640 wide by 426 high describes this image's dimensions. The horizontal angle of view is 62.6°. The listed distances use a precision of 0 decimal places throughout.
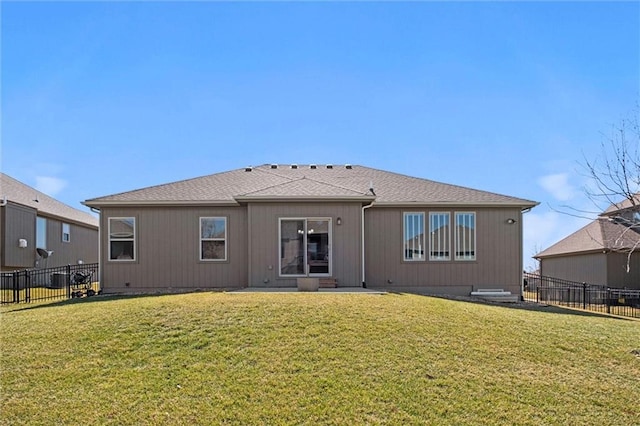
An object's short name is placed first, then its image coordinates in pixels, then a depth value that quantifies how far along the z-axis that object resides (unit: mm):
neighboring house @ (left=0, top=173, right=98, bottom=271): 20781
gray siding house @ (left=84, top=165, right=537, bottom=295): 16297
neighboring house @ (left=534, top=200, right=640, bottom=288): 21438
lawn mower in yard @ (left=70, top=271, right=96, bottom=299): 16516
